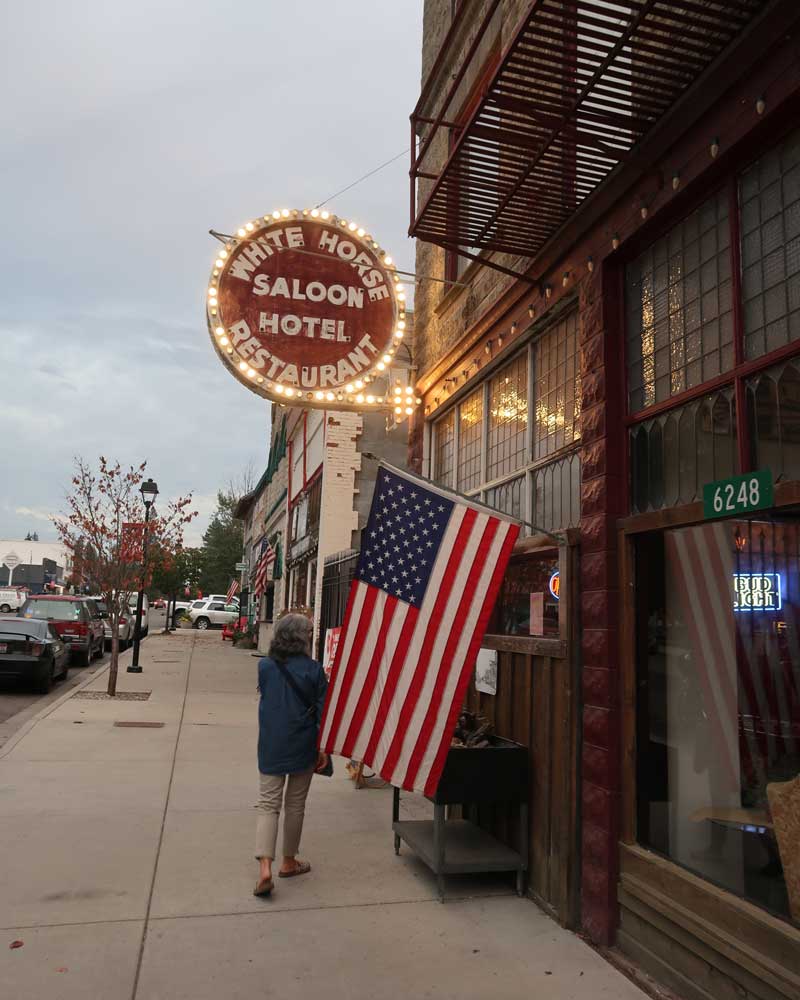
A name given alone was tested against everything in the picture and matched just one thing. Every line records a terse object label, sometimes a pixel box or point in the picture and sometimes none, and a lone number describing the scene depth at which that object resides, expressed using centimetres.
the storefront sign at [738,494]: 365
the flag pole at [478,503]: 502
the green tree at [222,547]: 6806
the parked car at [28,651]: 1509
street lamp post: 1730
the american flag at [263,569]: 2587
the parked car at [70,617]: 2067
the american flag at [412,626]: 495
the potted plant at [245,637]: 3056
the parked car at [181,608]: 5240
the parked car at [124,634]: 2652
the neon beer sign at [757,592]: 405
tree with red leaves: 1579
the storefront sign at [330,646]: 994
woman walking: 554
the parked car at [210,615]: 4709
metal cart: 530
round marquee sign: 796
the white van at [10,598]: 3789
